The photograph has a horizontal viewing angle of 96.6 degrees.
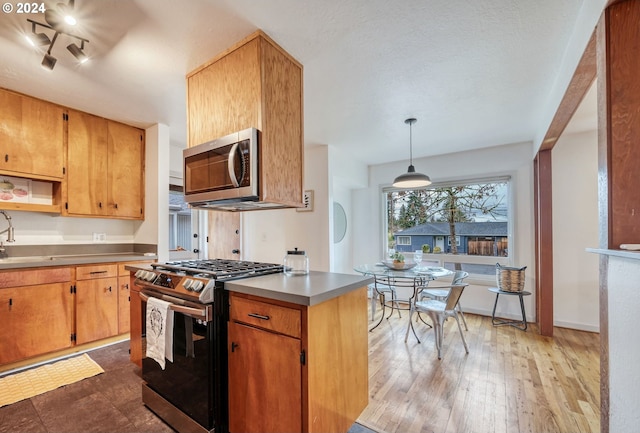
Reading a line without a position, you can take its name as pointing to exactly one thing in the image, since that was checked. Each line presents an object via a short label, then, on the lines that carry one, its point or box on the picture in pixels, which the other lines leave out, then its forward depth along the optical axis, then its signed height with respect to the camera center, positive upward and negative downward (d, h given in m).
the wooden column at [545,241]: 3.18 -0.28
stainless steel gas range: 1.51 -0.73
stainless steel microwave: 1.74 +0.32
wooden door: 4.69 -0.29
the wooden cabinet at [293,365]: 1.28 -0.72
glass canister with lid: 1.90 -0.32
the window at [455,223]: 4.07 -0.09
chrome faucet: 2.68 -0.09
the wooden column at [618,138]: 1.10 +0.31
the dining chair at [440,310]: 2.69 -0.91
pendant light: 3.08 +0.41
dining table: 2.88 -0.60
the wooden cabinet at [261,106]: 1.79 +0.77
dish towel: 1.65 -0.67
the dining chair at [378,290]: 3.48 -0.91
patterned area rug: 2.05 -1.25
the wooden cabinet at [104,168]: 2.91 +0.56
